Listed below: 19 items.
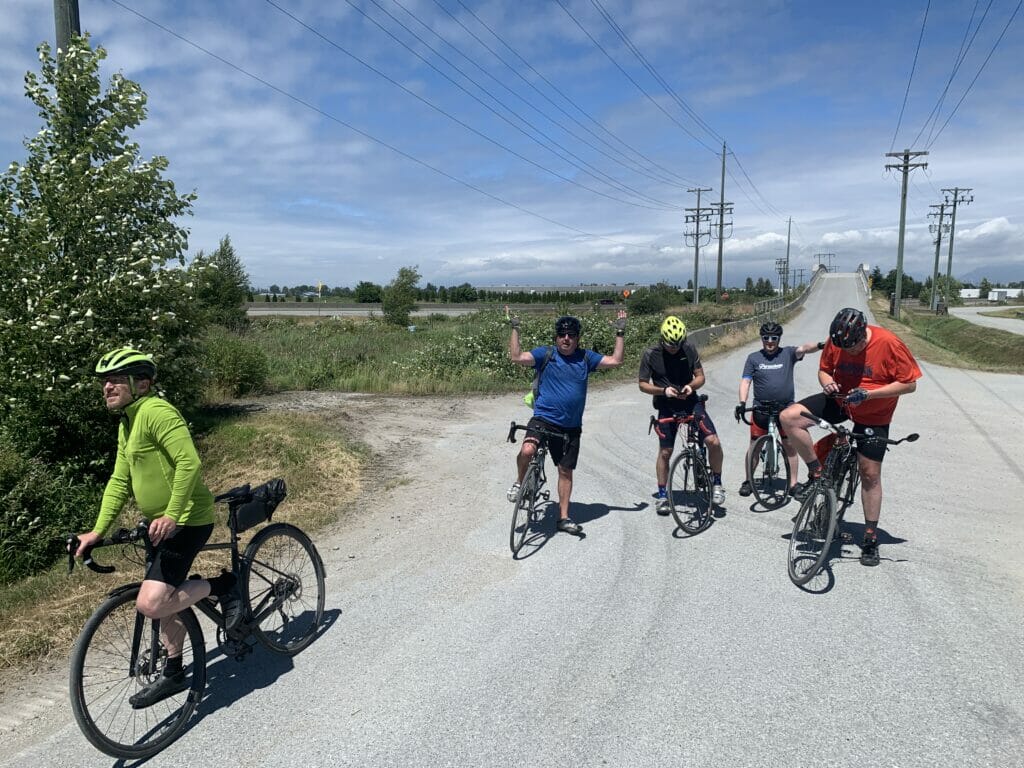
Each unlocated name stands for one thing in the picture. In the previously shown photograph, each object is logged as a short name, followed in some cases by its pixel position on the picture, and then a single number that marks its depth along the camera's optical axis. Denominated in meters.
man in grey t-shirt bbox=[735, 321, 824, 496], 6.98
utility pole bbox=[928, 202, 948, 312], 64.87
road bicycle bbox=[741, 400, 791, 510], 6.98
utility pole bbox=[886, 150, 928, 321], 50.59
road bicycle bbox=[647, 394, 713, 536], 6.25
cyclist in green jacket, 3.25
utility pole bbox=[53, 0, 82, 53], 7.99
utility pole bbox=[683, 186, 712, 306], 61.95
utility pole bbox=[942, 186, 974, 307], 73.31
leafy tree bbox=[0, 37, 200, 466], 7.46
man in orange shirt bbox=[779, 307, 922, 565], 5.00
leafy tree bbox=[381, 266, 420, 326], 47.62
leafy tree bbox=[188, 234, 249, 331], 8.81
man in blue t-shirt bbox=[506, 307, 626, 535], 5.92
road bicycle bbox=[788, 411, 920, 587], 4.81
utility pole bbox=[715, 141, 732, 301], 60.57
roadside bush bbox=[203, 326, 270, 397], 13.38
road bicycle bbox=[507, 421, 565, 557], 5.68
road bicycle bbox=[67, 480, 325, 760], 3.12
